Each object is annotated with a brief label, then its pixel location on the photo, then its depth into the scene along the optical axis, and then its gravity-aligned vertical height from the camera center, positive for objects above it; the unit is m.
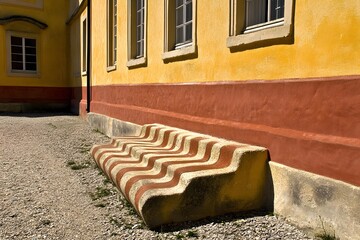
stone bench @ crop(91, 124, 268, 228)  3.06 -0.83
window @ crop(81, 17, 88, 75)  12.27 +1.90
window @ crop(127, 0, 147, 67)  7.40 +1.48
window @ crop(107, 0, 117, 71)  9.09 +1.70
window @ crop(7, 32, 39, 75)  14.46 +1.87
